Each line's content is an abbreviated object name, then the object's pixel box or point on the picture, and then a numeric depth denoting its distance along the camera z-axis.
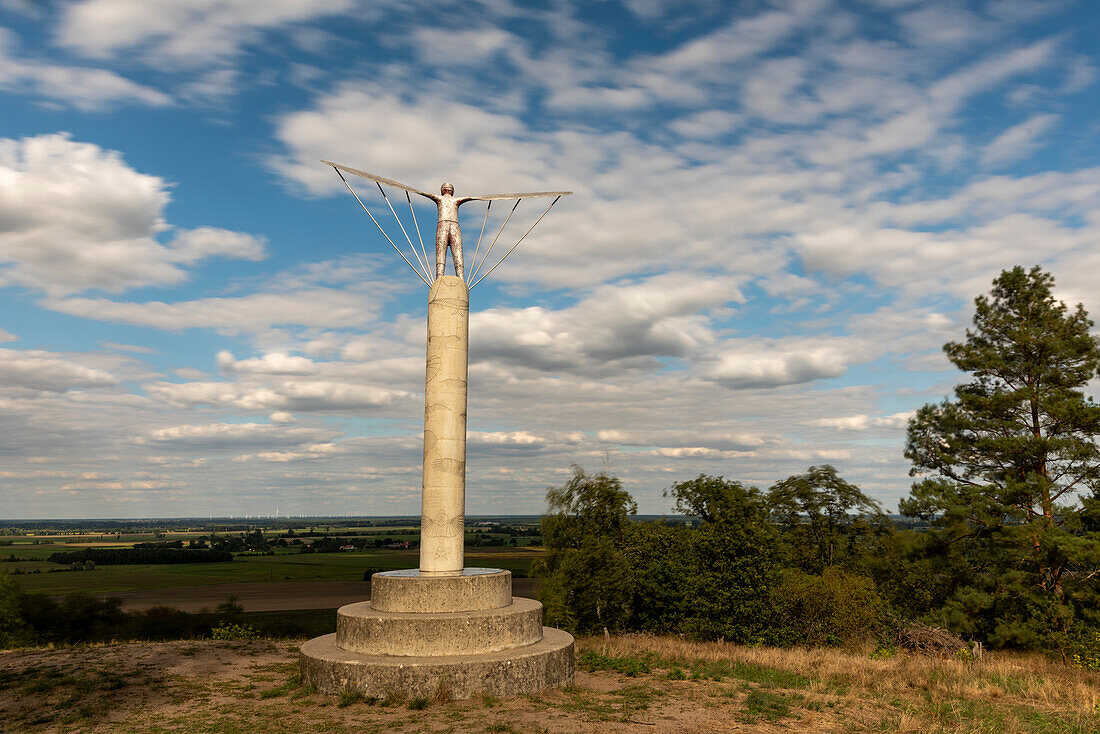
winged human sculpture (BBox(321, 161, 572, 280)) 18.11
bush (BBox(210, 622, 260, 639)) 24.84
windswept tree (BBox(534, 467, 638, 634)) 33.12
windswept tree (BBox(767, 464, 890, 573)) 39.73
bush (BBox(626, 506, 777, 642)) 27.66
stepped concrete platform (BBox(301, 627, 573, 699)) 13.11
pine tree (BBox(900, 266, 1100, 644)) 23.89
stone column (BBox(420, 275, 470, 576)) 16.55
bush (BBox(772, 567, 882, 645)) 27.67
